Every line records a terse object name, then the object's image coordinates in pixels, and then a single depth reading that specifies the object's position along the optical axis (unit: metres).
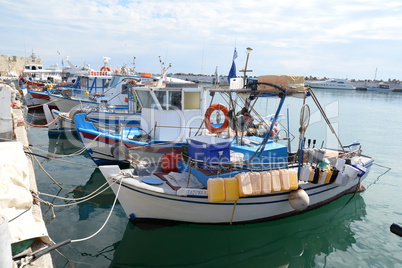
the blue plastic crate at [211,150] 7.40
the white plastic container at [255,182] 6.95
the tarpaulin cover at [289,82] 7.39
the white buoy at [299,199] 7.52
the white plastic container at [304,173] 7.91
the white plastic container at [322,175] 8.17
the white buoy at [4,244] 3.11
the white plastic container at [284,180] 7.31
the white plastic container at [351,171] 8.57
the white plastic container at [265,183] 7.05
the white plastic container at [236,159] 7.41
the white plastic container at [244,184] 6.79
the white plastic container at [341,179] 8.53
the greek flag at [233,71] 9.53
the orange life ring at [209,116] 9.64
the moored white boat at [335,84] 100.88
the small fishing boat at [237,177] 7.03
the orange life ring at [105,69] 24.88
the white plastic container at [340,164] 8.64
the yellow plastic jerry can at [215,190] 6.69
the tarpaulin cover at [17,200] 4.21
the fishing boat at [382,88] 104.07
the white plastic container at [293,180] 7.48
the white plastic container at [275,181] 7.19
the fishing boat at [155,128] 11.21
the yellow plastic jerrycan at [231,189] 6.79
